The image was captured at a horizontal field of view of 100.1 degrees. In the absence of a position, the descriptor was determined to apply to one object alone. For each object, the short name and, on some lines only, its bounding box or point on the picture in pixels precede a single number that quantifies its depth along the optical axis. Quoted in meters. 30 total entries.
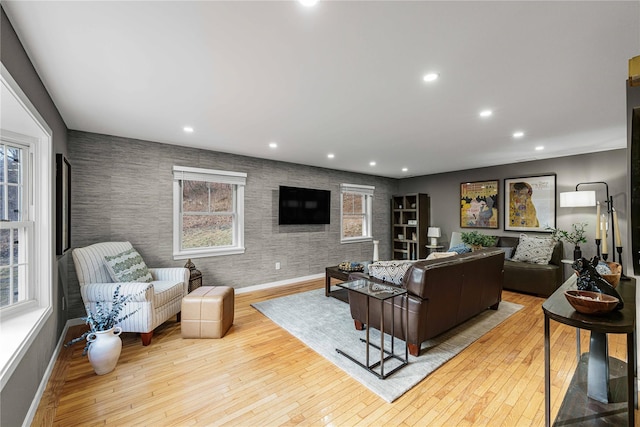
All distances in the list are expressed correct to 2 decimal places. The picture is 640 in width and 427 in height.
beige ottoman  2.84
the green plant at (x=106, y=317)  2.28
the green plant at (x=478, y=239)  5.14
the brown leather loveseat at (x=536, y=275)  4.28
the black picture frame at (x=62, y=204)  2.42
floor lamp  3.96
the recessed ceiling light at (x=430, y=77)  1.94
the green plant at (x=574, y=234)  4.35
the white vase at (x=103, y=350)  2.20
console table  1.25
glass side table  2.17
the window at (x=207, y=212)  3.94
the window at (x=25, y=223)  1.87
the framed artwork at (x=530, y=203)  4.79
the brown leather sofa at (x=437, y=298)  2.44
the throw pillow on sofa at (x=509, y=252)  4.95
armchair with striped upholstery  2.68
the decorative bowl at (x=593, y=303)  1.33
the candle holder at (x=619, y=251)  3.78
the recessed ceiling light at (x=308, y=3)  1.27
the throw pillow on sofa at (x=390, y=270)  2.67
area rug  2.16
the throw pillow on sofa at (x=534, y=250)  4.47
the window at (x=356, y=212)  6.14
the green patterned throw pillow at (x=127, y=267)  2.87
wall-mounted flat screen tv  5.03
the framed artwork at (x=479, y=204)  5.48
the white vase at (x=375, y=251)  4.75
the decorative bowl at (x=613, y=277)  1.74
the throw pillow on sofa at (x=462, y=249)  4.59
